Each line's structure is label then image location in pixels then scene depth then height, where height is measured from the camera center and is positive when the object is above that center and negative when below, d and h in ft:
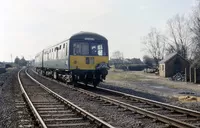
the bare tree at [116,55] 467.15 +17.68
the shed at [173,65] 149.38 +0.05
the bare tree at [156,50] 277.62 +14.26
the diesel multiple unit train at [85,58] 58.29 +1.64
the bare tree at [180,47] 229.66 +15.57
